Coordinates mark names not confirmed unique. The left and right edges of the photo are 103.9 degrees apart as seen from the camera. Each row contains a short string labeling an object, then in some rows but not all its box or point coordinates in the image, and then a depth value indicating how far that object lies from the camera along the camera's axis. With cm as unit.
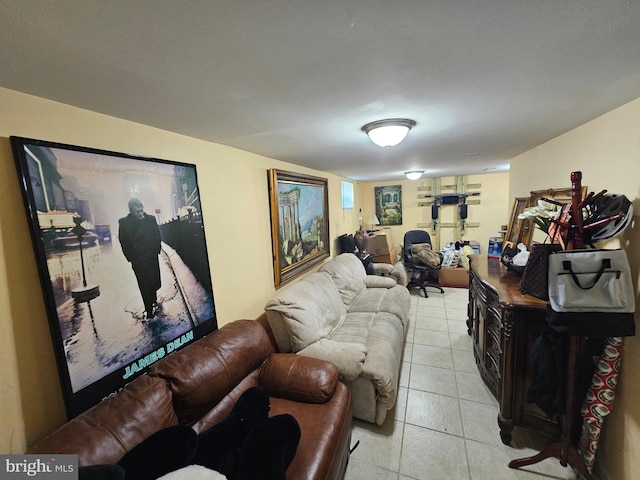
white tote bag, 114
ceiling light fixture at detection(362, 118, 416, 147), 149
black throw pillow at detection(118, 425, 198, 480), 99
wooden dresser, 156
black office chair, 448
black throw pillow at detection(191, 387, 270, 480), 117
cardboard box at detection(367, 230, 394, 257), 520
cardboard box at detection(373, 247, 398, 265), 520
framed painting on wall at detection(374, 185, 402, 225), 618
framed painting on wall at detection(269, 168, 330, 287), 247
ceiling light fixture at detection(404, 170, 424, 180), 412
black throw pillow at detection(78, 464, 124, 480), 86
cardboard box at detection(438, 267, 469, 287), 459
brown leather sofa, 101
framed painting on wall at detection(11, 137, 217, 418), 99
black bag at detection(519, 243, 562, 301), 145
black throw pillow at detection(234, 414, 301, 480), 106
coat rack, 133
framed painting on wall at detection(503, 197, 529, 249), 259
